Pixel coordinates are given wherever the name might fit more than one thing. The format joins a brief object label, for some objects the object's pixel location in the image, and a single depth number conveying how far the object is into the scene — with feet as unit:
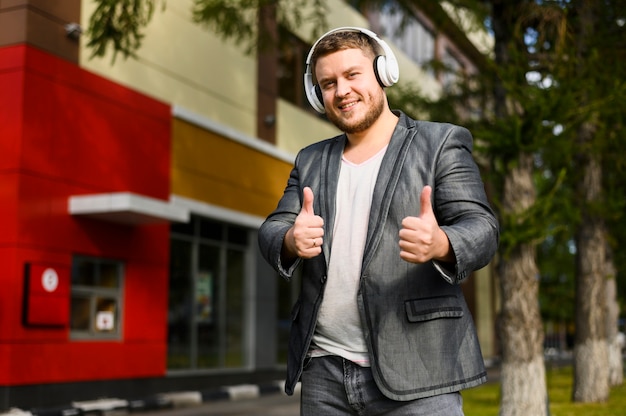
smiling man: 7.40
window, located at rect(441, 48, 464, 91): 40.73
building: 41.70
